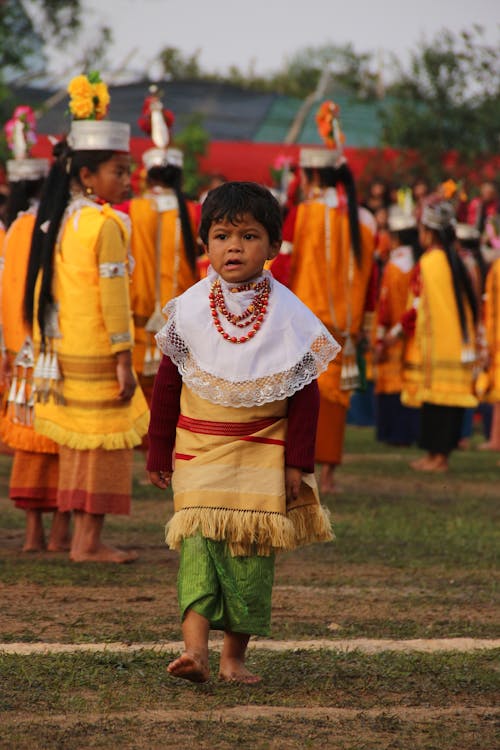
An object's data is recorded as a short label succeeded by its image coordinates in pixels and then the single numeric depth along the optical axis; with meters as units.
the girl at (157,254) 18.55
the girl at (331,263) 18.59
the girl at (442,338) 22.17
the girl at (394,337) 25.45
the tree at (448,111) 53.47
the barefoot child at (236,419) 8.57
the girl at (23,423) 13.77
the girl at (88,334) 12.84
